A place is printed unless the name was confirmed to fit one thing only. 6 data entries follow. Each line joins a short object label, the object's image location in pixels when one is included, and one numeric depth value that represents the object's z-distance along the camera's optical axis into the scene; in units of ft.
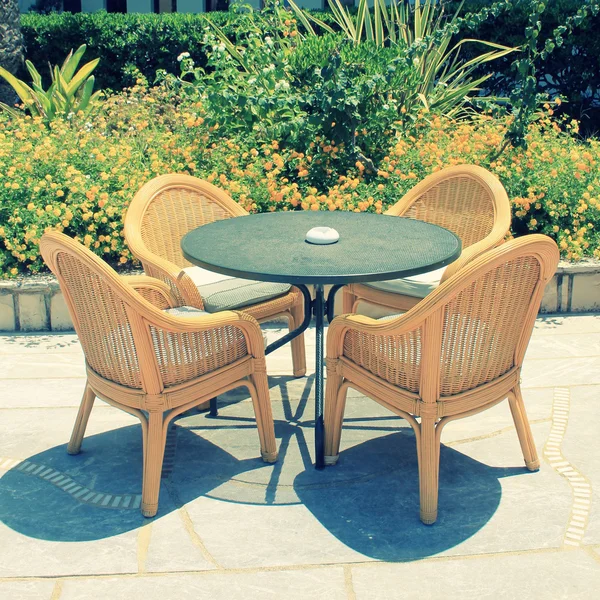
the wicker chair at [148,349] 8.75
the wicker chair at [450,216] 11.61
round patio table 9.26
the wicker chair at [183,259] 11.37
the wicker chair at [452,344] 8.50
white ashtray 10.46
